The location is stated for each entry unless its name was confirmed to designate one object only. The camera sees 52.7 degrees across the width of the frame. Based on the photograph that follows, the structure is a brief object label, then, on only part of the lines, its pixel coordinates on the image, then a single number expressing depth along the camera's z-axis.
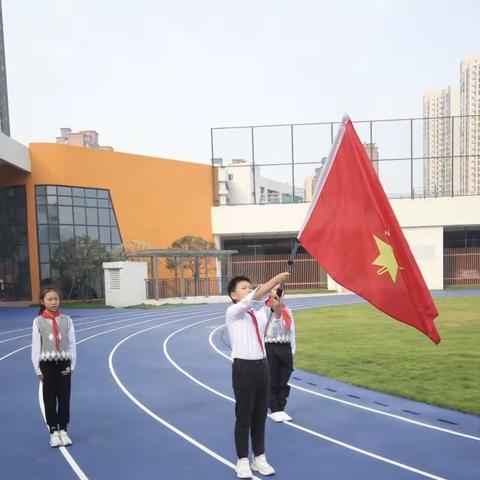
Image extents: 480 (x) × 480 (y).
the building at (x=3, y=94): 56.59
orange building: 24.95
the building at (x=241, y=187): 31.27
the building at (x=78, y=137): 46.55
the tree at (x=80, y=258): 23.61
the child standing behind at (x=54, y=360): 4.89
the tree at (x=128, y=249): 23.99
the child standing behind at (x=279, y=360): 5.73
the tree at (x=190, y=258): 25.58
